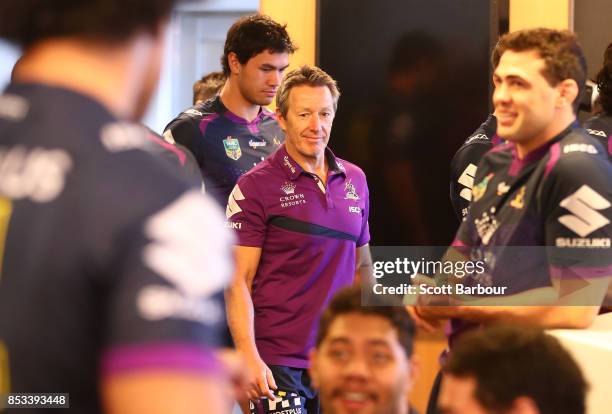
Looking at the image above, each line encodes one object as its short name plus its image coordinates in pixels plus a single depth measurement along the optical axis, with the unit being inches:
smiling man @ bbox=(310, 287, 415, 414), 180.6
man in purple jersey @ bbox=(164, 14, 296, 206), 335.1
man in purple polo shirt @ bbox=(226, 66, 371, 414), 280.7
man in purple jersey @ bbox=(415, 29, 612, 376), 187.2
